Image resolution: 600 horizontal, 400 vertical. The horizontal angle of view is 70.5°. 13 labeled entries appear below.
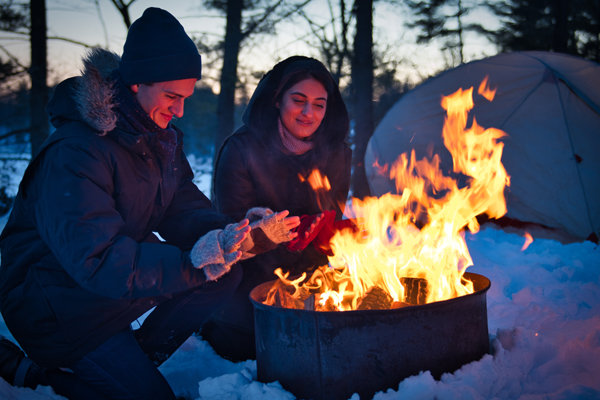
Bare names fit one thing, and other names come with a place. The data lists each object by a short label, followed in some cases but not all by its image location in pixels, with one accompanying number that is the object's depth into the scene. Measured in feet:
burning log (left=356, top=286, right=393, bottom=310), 7.88
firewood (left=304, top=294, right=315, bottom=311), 8.14
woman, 9.19
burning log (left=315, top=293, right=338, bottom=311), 7.86
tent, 14.30
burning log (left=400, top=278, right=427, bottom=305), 8.38
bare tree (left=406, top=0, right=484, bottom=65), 36.75
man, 5.61
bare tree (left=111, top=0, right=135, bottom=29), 20.76
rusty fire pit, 6.02
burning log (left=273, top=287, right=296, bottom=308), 8.05
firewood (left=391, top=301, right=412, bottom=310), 7.10
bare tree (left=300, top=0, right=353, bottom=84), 34.41
